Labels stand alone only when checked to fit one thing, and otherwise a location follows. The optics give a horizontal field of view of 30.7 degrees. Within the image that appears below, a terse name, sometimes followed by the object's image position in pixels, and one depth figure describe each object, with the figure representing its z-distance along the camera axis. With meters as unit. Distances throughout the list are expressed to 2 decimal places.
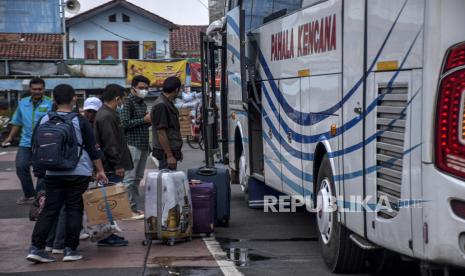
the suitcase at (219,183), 10.28
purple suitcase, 9.55
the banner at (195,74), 43.12
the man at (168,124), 9.95
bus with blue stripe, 5.18
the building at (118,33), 54.47
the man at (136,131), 11.19
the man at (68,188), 8.20
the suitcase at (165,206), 9.01
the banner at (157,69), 41.91
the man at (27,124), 11.48
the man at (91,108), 10.05
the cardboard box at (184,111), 33.91
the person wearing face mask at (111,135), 9.77
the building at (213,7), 32.81
